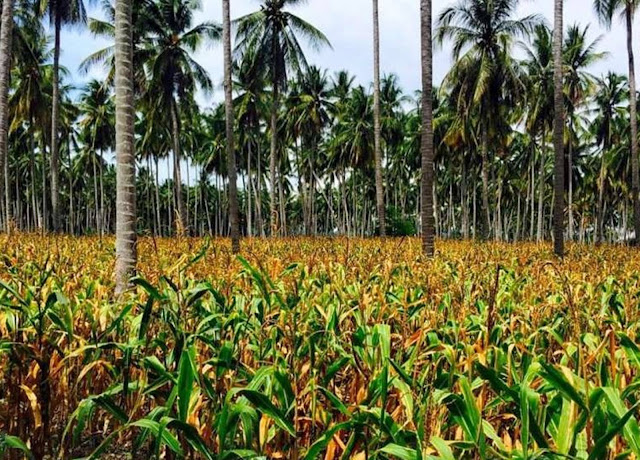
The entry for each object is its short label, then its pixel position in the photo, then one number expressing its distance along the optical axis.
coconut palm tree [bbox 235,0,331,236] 24.25
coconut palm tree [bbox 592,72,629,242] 38.28
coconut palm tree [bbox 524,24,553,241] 30.73
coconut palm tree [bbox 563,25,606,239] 30.88
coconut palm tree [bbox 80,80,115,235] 40.16
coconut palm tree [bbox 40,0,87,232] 20.45
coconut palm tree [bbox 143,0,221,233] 26.80
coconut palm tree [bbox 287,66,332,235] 37.41
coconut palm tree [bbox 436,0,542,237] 25.75
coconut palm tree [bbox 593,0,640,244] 18.89
